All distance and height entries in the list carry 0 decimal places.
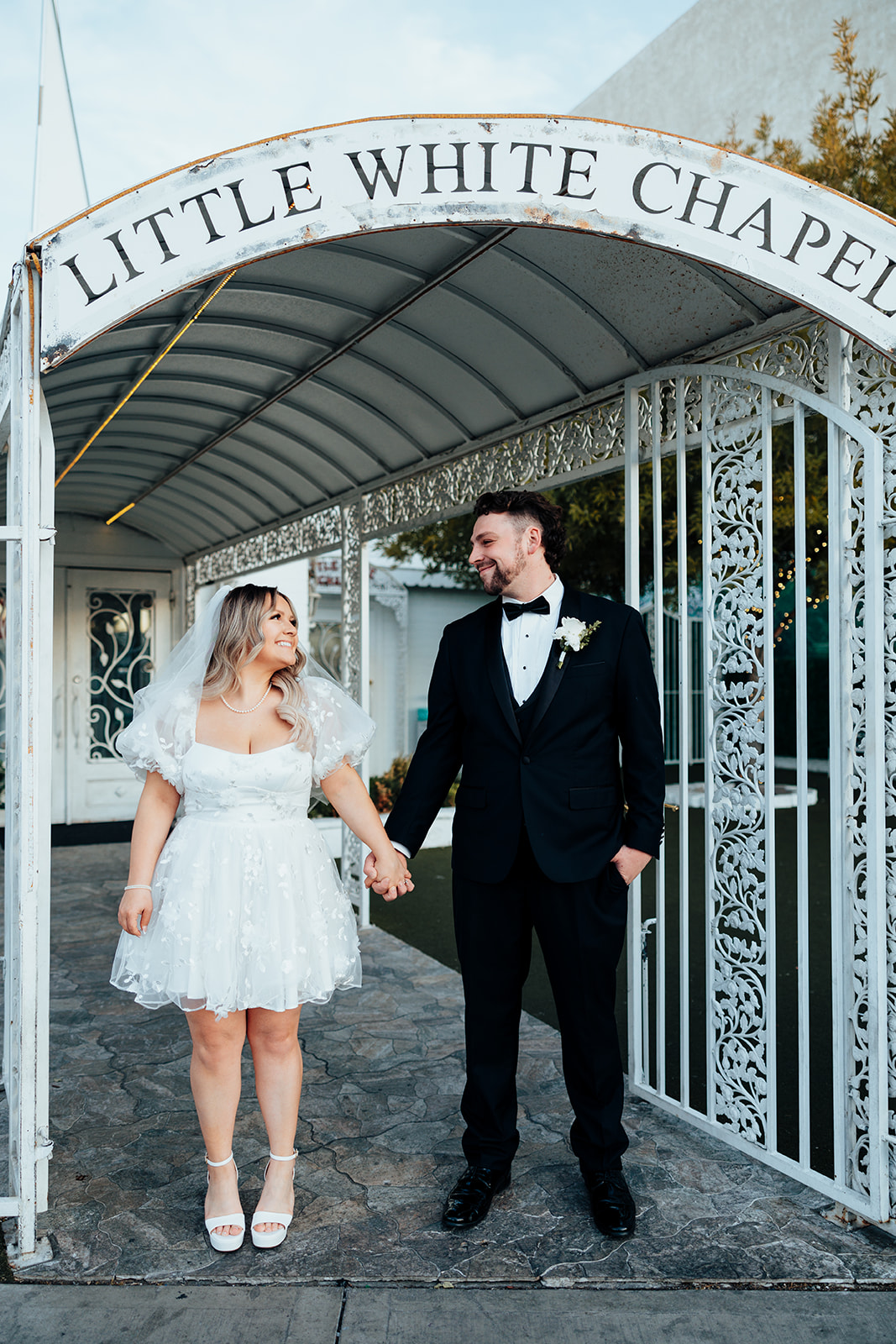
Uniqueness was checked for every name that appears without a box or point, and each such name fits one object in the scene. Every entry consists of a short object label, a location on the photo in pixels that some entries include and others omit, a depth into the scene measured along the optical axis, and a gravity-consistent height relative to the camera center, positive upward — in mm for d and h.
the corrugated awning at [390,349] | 3615 +1608
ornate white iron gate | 3012 -330
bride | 2779 -558
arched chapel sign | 2623 +1328
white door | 10734 +210
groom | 2994 -422
